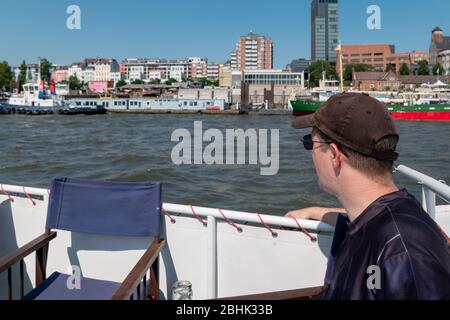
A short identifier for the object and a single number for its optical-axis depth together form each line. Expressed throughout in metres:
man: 1.03
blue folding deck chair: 2.40
